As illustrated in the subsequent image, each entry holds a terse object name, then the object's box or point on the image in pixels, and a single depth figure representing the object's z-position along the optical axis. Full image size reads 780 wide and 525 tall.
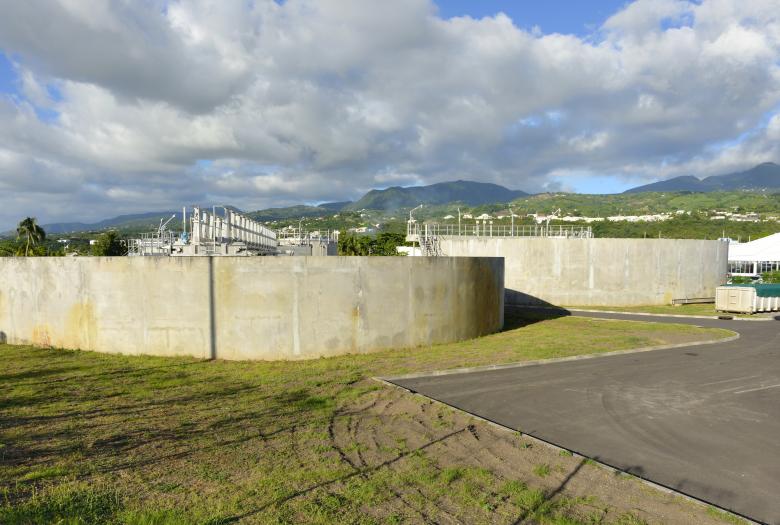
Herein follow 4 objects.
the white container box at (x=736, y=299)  33.06
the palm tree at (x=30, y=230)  71.19
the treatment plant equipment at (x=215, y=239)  21.81
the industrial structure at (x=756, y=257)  65.25
